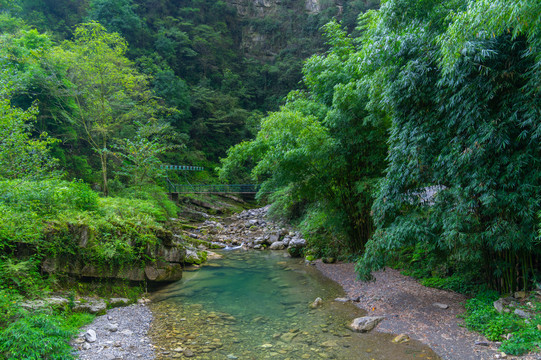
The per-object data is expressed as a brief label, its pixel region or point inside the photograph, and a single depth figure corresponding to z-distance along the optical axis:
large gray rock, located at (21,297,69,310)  4.11
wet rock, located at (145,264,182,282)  7.31
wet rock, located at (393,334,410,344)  4.43
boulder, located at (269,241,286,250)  12.80
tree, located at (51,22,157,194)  12.78
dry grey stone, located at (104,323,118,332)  4.73
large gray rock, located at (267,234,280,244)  13.69
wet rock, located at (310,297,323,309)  6.06
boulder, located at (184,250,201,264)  9.59
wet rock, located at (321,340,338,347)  4.45
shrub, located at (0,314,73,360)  3.24
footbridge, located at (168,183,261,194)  18.92
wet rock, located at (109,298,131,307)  5.87
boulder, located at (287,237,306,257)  11.20
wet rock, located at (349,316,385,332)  4.88
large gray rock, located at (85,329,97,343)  4.27
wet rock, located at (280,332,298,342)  4.69
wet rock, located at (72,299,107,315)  5.12
